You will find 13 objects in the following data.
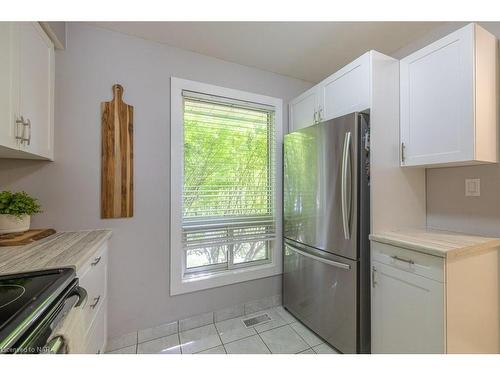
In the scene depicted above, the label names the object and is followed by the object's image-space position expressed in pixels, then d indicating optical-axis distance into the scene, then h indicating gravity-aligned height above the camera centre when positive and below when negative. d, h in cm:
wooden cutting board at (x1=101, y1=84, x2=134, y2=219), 161 +23
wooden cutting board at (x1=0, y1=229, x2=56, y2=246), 118 -28
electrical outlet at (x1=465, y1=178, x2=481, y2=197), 143 +1
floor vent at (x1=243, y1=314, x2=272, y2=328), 195 -120
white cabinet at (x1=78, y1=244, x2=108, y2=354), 109 -64
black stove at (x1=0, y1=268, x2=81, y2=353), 53 -35
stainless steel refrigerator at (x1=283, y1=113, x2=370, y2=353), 145 -31
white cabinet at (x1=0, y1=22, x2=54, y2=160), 104 +53
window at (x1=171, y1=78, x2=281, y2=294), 188 +4
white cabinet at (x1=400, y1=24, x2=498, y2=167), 122 +53
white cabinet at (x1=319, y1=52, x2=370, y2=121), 148 +74
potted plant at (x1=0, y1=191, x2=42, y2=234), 126 -13
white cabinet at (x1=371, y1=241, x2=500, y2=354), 110 -62
